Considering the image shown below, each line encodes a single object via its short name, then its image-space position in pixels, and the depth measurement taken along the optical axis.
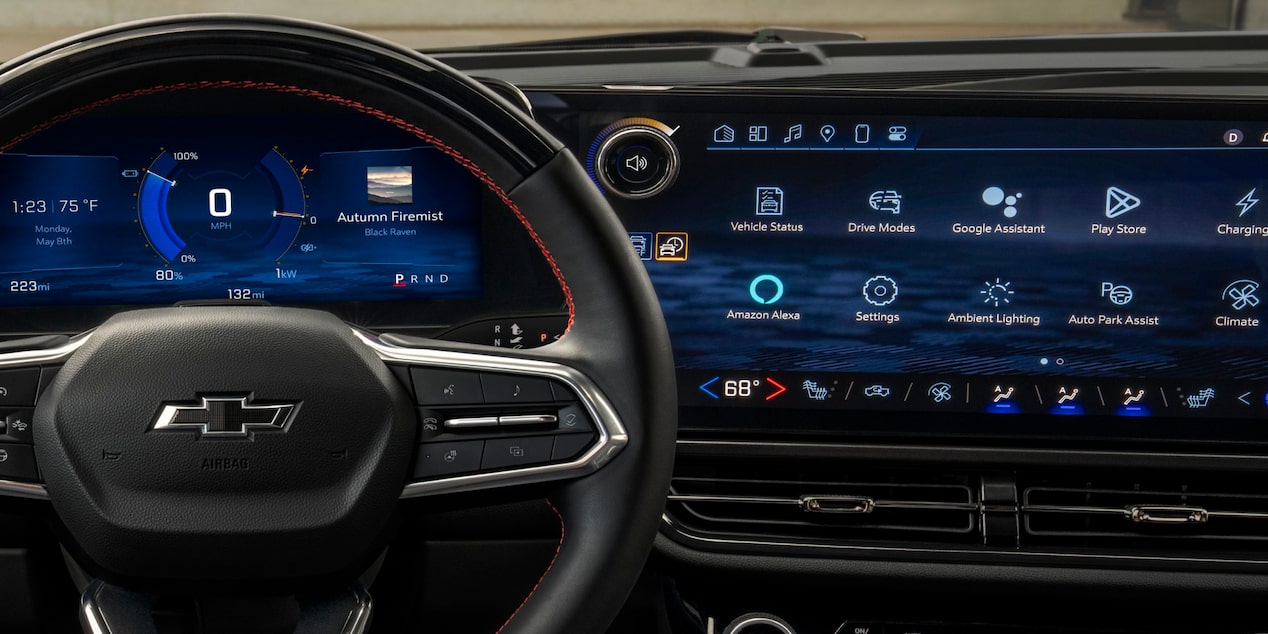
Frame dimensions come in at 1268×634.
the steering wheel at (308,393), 1.03
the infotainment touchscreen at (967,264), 1.69
